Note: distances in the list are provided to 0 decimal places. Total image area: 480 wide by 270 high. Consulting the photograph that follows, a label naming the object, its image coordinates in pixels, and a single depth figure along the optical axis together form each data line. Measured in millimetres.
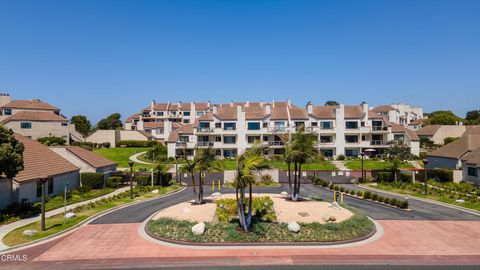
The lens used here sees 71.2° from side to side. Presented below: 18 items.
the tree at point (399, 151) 57688
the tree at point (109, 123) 123938
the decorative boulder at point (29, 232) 20533
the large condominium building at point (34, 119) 71650
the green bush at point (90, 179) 39531
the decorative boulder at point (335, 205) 26442
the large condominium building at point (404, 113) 106825
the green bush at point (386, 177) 44412
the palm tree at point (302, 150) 29359
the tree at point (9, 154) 24266
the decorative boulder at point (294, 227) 20469
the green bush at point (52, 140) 66438
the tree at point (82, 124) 105669
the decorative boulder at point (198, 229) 20141
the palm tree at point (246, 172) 19953
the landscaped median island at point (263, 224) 19969
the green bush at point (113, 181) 41344
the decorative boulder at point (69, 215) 25112
